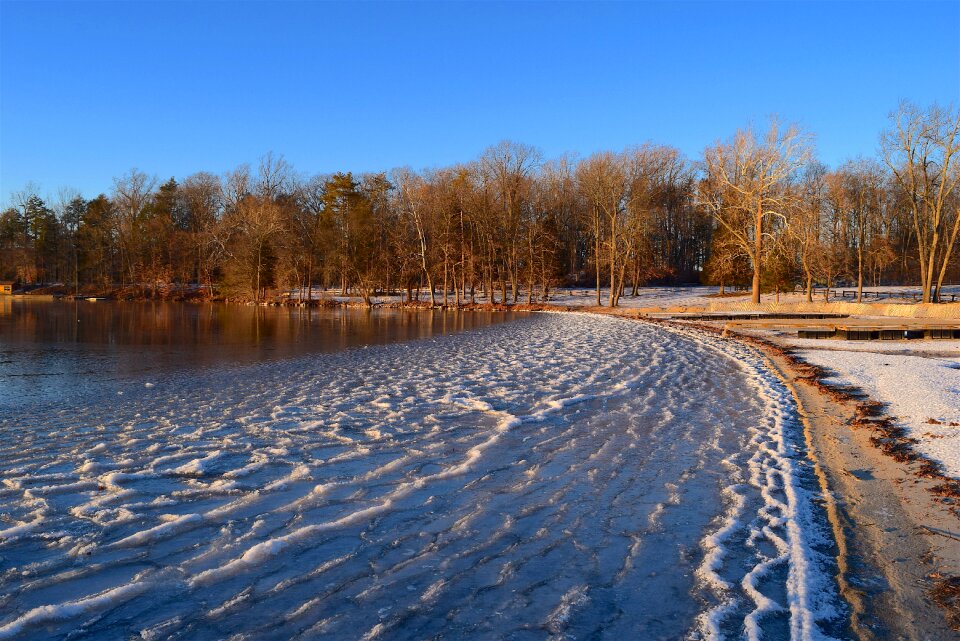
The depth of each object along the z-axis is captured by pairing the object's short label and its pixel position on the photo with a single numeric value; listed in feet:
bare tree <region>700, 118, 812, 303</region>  117.70
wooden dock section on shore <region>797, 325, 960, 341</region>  65.98
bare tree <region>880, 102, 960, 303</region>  120.16
